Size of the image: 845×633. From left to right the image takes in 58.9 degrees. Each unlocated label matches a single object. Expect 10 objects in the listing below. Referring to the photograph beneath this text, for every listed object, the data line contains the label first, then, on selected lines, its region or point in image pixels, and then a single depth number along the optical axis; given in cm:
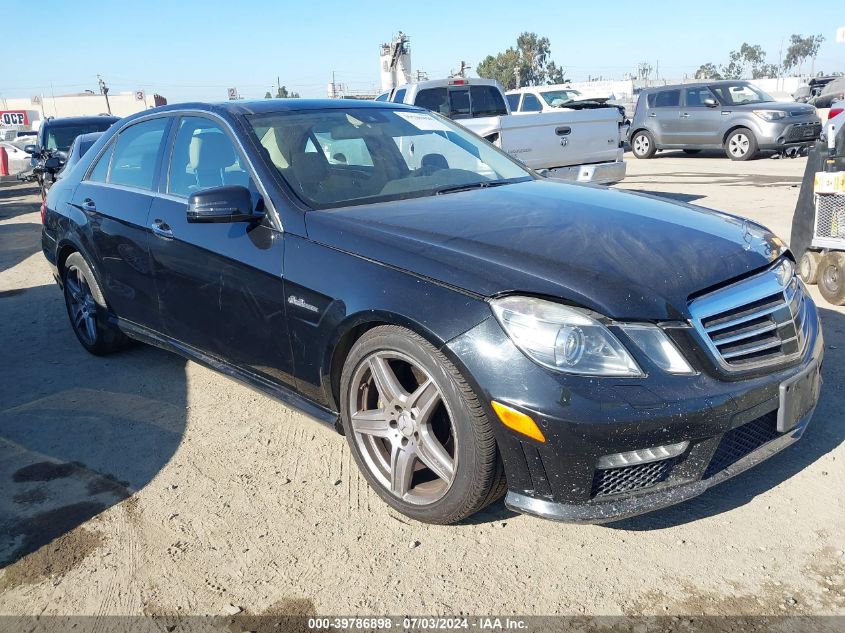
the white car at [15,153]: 2283
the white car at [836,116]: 533
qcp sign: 7031
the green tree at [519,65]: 8512
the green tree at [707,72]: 9685
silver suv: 1614
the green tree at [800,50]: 11531
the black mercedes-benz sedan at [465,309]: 252
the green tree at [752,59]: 11241
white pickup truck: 912
